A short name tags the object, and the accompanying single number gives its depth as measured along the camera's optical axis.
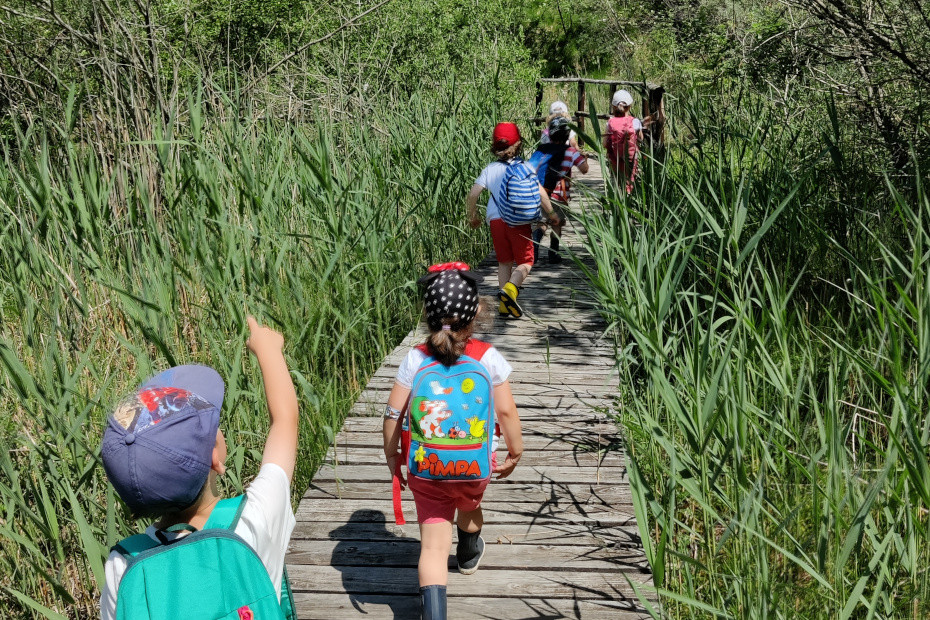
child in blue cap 1.32
